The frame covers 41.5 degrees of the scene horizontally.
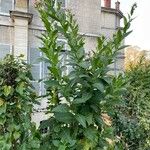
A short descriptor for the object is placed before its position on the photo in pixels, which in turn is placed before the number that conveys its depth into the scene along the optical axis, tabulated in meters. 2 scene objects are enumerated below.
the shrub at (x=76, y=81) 1.65
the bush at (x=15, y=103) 2.10
